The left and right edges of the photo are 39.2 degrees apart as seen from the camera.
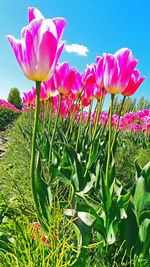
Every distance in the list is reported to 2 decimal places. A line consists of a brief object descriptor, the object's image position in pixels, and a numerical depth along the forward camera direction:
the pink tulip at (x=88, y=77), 0.48
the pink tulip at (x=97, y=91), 0.51
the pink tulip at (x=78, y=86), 0.52
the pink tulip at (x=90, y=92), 0.55
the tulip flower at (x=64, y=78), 0.42
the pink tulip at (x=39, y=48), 0.21
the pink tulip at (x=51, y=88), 0.45
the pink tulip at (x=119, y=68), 0.31
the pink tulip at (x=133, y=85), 0.36
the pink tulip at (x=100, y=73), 0.37
